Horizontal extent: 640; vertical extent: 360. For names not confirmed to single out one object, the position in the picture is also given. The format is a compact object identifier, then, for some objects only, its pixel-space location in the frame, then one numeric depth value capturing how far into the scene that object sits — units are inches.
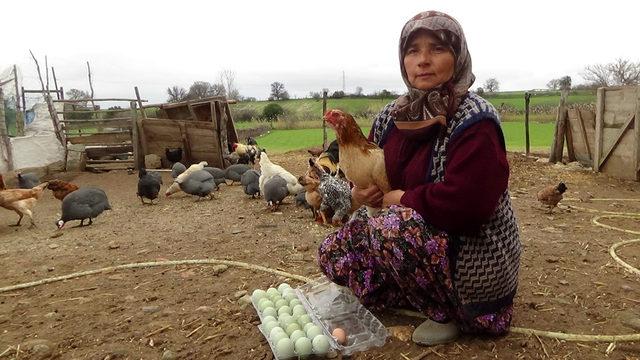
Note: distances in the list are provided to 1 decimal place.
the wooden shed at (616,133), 350.3
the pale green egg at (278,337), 95.9
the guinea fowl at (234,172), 394.1
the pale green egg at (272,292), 120.1
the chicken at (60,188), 311.0
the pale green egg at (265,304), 113.9
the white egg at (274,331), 98.3
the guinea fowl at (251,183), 319.6
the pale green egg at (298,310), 108.5
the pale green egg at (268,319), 105.4
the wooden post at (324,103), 514.7
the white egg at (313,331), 97.0
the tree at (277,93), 1787.6
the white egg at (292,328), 100.1
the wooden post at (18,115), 454.5
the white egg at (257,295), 119.7
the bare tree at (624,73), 1244.8
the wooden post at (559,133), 449.7
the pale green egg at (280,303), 114.0
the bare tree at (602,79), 1329.2
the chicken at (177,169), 402.9
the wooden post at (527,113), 513.0
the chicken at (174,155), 474.0
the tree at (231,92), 1690.6
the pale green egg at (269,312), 110.2
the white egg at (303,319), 103.9
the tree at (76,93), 1219.9
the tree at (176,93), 1465.8
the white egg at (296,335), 95.4
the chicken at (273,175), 287.1
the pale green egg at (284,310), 109.7
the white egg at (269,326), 102.4
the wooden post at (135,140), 485.4
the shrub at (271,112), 1241.4
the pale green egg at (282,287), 122.7
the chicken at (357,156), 99.8
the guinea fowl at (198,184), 329.4
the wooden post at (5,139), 424.2
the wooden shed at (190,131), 466.0
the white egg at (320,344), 93.6
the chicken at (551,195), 243.3
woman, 82.0
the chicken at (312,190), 229.8
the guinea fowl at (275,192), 270.5
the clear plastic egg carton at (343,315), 98.9
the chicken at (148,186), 322.7
